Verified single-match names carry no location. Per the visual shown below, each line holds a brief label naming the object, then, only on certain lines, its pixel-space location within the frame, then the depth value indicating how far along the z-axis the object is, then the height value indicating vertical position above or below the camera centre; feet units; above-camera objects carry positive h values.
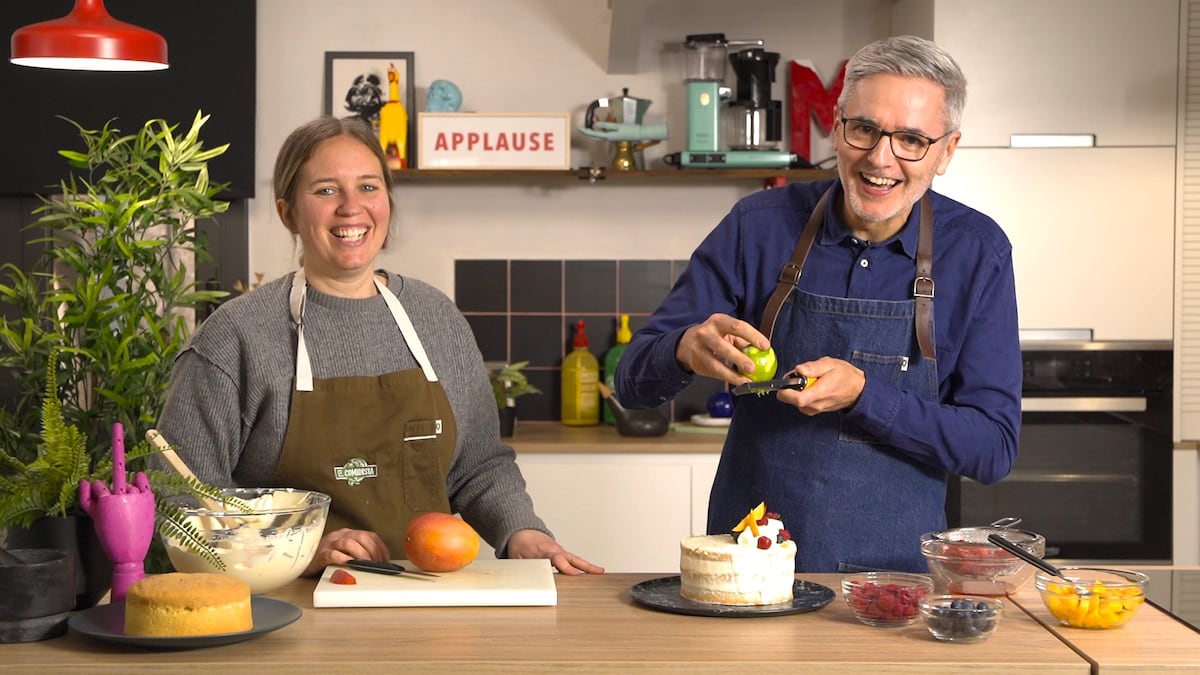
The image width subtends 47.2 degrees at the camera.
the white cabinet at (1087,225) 12.80 +1.15
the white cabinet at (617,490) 13.19 -1.39
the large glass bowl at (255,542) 5.88 -0.85
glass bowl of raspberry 5.59 -1.04
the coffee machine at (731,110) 13.88 +2.42
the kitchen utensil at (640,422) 13.58 -0.76
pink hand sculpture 5.54 -0.71
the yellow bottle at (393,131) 14.03 +2.18
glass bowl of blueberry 5.36 -1.06
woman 7.23 -0.24
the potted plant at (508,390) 13.69 -0.45
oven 12.89 -1.08
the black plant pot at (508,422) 13.67 -0.77
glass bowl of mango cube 5.60 -1.03
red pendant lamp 8.98 +1.98
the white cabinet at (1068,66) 12.73 +2.62
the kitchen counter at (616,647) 5.11 -1.17
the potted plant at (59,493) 5.62 -0.62
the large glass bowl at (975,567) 6.09 -0.97
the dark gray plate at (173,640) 5.16 -1.10
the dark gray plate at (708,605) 5.74 -1.10
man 6.93 +0.09
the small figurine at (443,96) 14.08 +2.55
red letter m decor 14.46 +2.58
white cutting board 5.90 -1.07
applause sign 13.89 +2.08
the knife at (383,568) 6.23 -1.03
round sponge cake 5.19 -1.01
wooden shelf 14.05 +1.77
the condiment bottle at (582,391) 14.51 -0.48
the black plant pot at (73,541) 5.71 -0.83
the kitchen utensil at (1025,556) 5.89 -0.91
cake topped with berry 5.86 -0.94
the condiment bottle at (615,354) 14.57 -0.09
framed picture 14.37 +2.72
